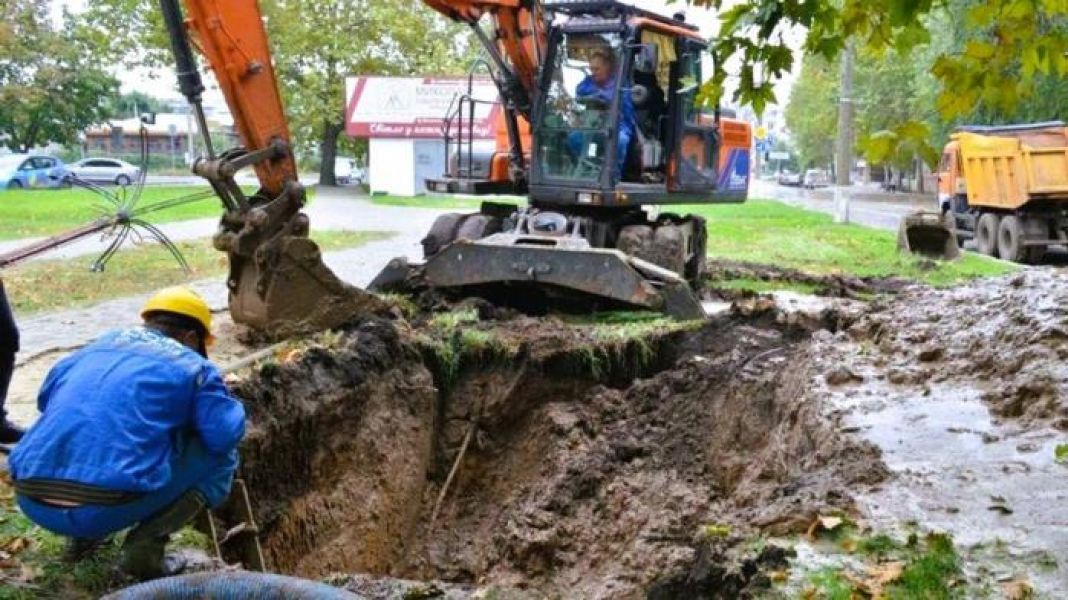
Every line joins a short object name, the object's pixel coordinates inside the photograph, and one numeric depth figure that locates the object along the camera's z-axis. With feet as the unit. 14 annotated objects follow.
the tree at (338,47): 136.77
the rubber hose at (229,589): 13.00
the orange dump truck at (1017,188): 65.98
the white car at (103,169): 140.15
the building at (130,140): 231.71
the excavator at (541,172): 28.60
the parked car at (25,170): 124.06
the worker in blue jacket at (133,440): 13.62
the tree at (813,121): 193.26
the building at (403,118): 126.93
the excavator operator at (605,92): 35.63
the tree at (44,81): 139.44
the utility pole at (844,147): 82.07
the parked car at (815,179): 256.68
